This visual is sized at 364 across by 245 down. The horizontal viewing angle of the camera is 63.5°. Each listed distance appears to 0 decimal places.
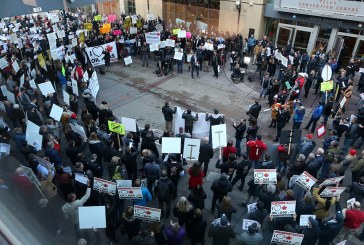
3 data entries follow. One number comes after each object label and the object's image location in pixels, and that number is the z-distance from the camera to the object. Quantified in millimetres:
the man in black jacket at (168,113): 11773
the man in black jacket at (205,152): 9328
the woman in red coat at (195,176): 8148
